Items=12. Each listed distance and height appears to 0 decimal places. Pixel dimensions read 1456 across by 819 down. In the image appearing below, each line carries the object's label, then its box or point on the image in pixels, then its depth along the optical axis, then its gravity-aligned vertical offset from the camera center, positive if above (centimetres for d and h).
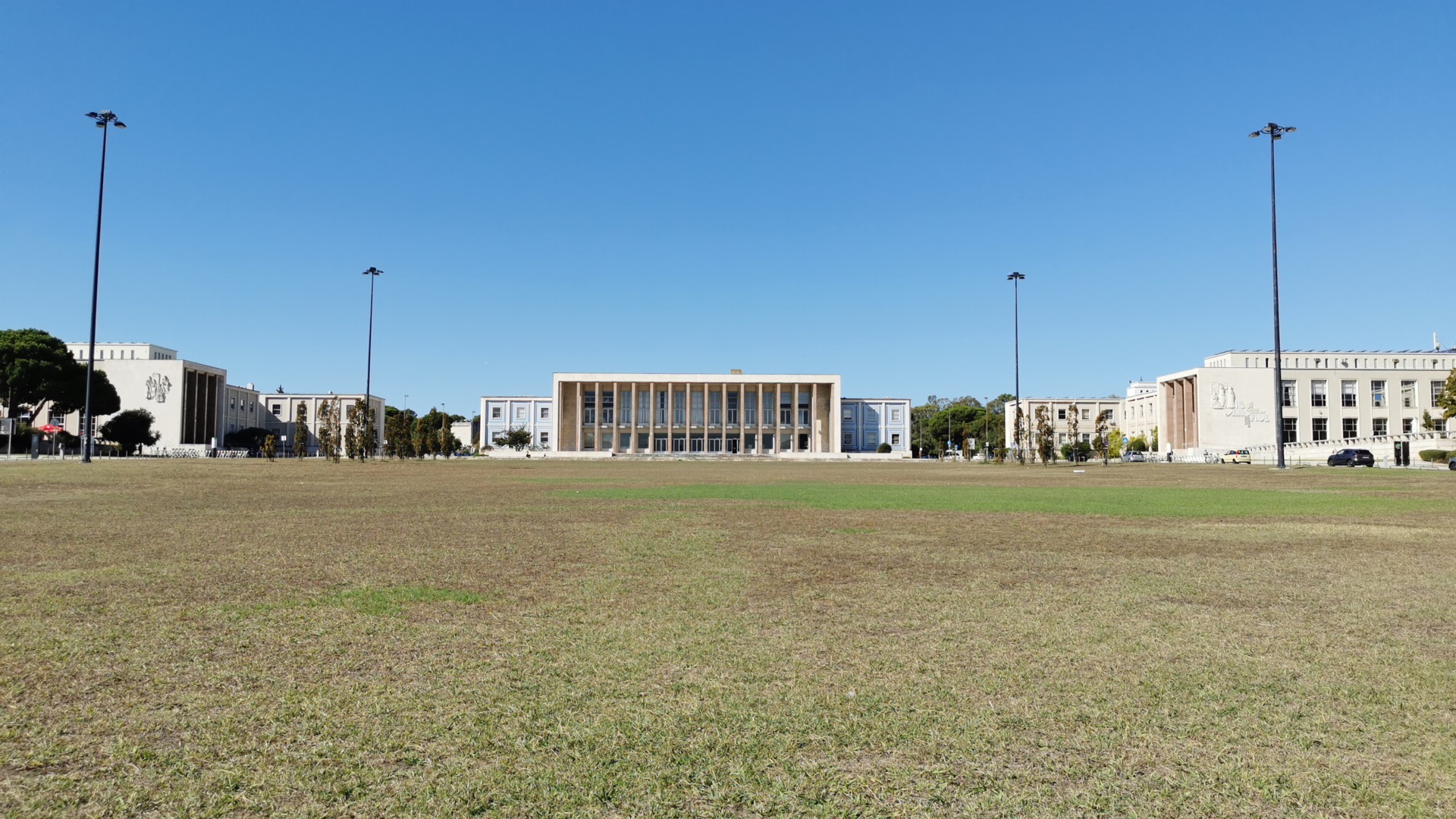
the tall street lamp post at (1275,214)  4966 +1396
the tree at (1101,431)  7312 +170
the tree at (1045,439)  6556 +91
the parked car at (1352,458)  6153 -38
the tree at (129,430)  10112 +177
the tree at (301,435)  6919 +91
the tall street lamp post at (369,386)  7106 +519
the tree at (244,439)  12966 +96
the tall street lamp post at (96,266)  4566 +940
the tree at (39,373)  8056 +682
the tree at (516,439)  13850 +132
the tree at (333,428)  6400 +147
